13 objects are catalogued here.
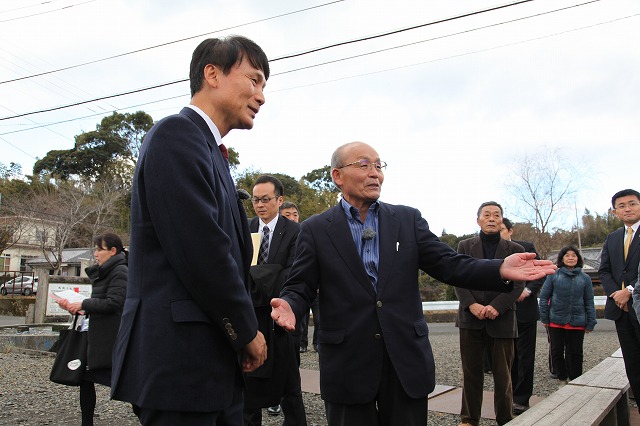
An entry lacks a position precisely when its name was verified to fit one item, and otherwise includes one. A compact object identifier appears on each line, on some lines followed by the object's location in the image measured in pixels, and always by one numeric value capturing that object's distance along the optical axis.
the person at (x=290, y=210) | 6.47
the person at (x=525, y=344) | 5.24
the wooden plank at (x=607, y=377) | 4.30
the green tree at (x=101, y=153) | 41.69
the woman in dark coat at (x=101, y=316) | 4.29
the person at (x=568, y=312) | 6.57
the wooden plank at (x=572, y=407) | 3.15
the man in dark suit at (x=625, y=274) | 4.72
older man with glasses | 2.50
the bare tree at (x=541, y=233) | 34.06
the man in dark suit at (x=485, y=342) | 4.36
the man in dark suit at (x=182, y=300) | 1.58
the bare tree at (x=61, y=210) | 31.47
